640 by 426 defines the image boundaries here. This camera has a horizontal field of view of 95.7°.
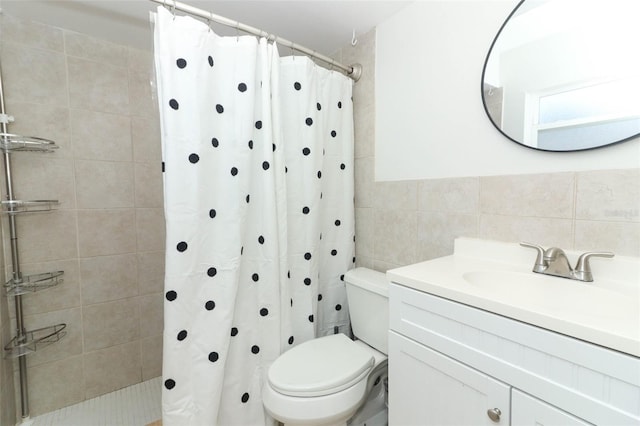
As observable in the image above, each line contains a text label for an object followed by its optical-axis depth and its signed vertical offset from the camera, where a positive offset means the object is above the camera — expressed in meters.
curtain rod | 1.13 +0.74
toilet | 1.10 -0.72
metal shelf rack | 1.42 -0.40
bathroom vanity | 0.59 -0.37
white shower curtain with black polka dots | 1.13 -0.04
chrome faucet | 0.90 -0.24
